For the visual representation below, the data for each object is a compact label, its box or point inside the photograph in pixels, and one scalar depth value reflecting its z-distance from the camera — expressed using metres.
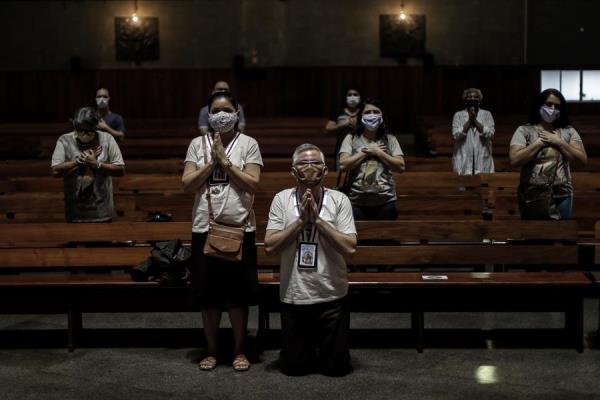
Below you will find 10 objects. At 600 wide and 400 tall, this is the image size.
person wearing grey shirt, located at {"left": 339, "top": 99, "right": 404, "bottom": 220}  6.61
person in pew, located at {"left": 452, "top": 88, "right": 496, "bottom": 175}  8.87
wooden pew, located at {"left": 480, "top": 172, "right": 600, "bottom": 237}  8.10
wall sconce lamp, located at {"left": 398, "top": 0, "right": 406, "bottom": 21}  17.67
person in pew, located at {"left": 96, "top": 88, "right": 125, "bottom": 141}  10.20
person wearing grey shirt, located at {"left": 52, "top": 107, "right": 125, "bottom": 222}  6.65
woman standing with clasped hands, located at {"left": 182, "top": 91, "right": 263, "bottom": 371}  5.51
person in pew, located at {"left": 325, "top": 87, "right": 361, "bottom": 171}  9.03
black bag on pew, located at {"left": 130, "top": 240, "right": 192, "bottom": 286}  6.01
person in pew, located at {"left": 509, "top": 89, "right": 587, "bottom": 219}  6.34
